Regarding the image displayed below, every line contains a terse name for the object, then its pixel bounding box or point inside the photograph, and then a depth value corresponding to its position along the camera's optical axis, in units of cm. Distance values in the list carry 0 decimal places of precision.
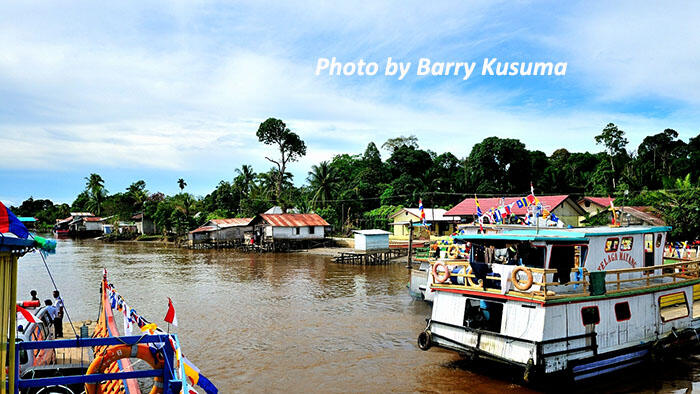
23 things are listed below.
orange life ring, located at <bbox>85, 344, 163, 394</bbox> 710
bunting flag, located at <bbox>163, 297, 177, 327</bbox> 836
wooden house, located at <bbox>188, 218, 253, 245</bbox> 6469
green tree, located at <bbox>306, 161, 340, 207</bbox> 6750
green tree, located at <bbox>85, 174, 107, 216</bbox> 10876
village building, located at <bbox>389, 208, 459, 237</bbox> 5662
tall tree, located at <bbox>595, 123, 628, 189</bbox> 6656
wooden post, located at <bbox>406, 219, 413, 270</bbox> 3747
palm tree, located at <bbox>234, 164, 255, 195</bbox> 8525
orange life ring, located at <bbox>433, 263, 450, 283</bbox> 1344
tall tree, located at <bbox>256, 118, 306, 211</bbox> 8262
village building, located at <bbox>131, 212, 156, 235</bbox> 8594
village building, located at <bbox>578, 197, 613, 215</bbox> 4786
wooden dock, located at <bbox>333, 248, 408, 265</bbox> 4225
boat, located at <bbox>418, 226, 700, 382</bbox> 1152
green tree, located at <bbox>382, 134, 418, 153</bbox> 8394
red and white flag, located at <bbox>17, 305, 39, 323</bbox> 1065
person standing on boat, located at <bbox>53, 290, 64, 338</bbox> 1417
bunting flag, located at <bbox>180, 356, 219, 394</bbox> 682
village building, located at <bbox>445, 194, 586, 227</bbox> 4800
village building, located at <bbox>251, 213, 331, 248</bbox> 5594
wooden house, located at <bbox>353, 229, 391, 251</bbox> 4538
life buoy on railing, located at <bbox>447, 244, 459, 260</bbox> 2000
